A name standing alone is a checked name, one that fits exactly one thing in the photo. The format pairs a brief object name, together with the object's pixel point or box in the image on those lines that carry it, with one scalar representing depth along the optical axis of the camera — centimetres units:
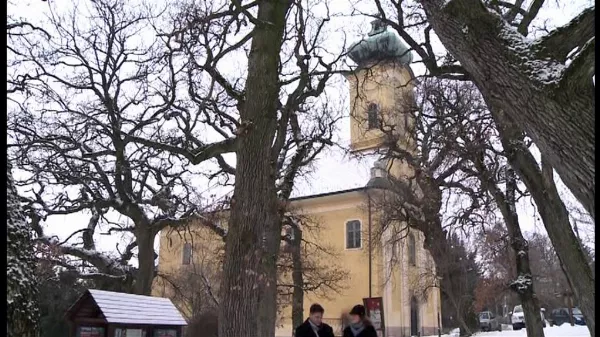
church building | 4031
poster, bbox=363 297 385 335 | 1287
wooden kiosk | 1170
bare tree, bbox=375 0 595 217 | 447
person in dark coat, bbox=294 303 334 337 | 782
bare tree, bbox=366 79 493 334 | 1734
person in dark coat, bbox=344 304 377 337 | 779
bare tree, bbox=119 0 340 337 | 802
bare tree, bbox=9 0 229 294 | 2008
